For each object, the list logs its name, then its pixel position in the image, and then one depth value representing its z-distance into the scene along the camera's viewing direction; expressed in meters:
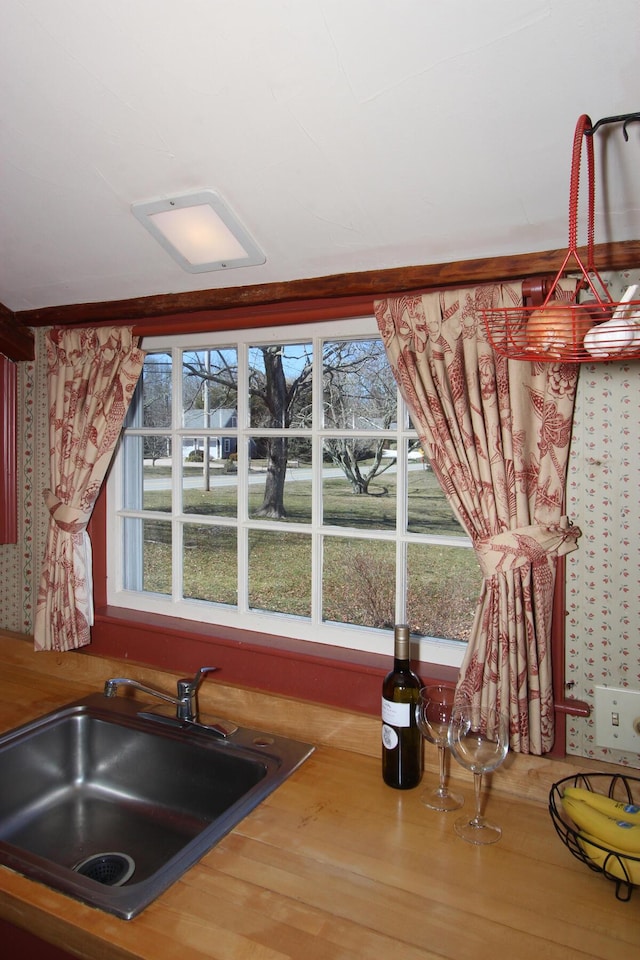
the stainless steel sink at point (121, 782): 1.56
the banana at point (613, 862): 1.09
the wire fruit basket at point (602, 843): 1.10
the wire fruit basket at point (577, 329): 0.96
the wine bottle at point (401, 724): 1.46
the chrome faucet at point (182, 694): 1.76
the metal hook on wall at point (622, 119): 1.05
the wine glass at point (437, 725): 1.38
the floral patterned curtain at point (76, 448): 1.96
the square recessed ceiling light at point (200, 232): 1.49
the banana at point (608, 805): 1.20
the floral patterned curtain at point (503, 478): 1.40
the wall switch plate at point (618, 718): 1.37
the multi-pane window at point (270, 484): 1.79
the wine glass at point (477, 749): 1.30
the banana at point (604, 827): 1.13
